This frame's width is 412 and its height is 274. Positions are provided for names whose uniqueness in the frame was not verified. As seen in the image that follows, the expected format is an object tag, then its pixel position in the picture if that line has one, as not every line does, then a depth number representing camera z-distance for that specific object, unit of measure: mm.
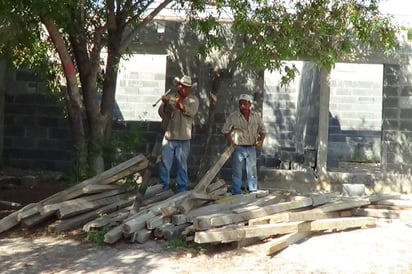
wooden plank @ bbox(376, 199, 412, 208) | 14386
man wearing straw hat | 15000
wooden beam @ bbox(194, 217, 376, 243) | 10737
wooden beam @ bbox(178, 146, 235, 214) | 12345
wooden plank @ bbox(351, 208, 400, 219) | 13605
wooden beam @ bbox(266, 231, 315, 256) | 10797
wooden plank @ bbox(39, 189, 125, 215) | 12422
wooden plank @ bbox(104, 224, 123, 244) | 11266
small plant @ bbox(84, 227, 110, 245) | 11621
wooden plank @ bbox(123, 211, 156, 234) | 11344
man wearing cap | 16219
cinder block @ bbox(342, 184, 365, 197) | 16266
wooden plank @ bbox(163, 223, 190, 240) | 11555
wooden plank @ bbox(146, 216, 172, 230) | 11547
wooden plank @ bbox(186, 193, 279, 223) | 12190
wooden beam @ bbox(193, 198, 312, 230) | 11039
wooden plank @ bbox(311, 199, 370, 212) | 12789
